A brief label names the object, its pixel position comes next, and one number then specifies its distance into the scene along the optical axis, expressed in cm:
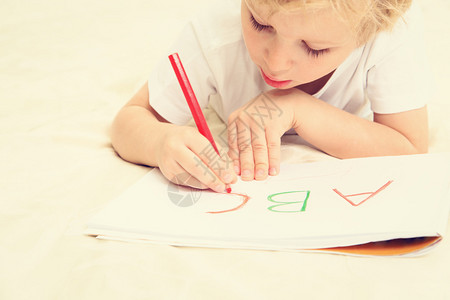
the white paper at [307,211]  44
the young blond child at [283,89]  53
